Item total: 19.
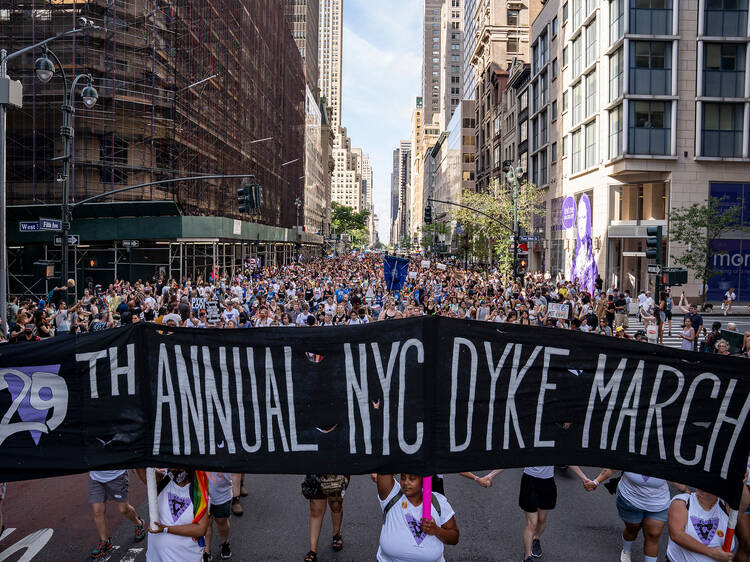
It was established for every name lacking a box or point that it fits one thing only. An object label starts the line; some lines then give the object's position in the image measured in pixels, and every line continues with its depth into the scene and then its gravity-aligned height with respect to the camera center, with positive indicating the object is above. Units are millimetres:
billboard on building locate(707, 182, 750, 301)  33750 +609
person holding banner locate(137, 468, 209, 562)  4406 -2107
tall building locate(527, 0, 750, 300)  33469 +9668
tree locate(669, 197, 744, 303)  30703 +2317
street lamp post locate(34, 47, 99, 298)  17953 +3402
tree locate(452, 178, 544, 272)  43556 +4746
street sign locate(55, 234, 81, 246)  18756 +763
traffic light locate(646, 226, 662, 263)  17766 +863
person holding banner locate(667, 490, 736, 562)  4141 -1986
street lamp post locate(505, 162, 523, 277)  30078 +3816
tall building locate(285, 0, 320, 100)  115500 +51132
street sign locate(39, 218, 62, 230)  17312 +1199
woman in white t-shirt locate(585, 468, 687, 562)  5316 -2358
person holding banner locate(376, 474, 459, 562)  4059 -1981
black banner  4141 -1063
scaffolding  31547 +10176
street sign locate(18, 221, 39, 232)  18172 +1180
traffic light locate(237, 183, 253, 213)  21594 +2567
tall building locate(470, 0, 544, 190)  74750 +31770
